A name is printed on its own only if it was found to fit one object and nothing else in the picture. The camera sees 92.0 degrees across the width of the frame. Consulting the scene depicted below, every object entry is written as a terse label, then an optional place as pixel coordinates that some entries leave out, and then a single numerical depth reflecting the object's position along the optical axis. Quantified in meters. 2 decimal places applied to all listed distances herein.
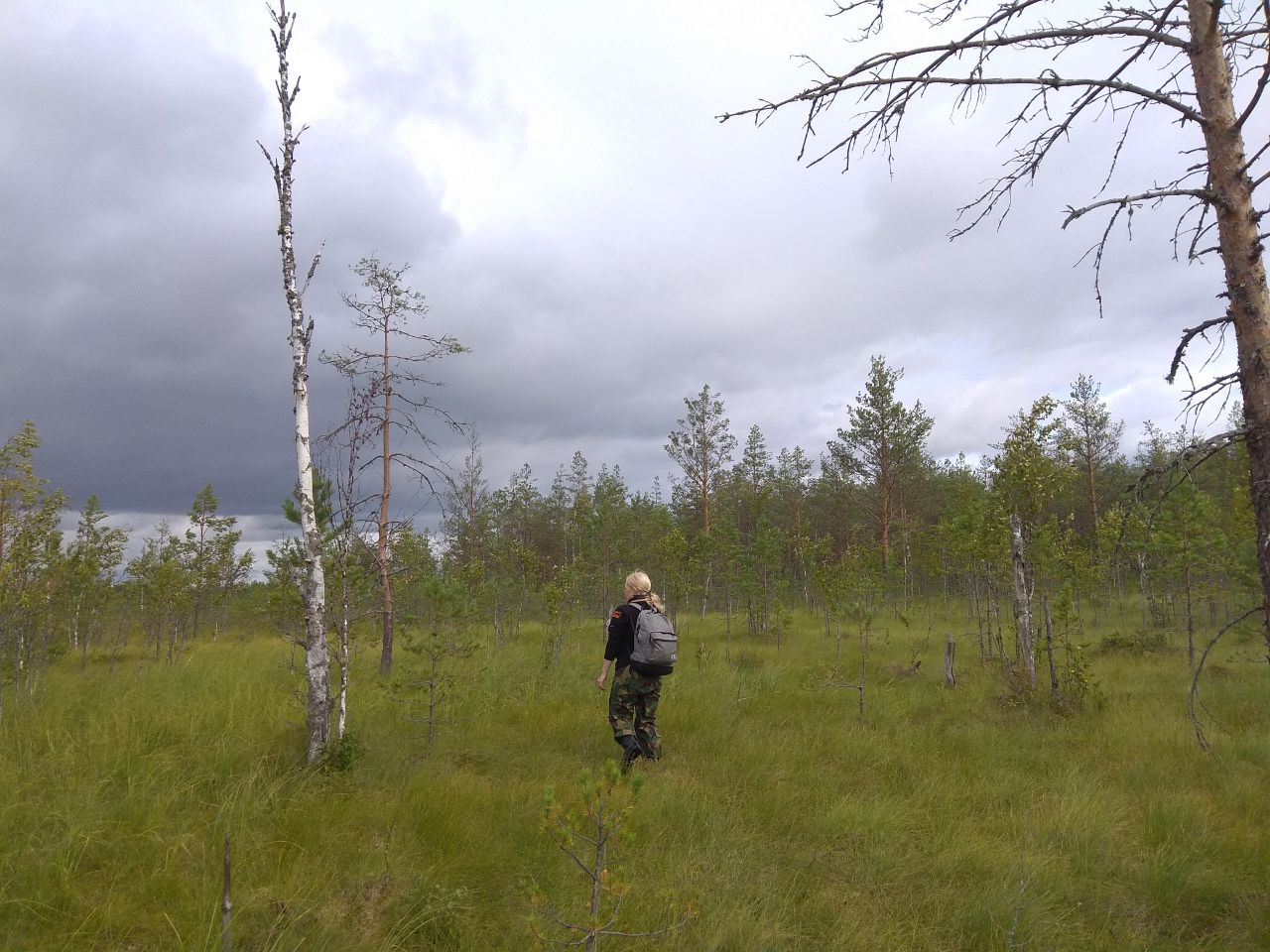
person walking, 5.82
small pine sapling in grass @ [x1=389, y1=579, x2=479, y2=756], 6.07
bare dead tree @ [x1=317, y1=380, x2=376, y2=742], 5.34
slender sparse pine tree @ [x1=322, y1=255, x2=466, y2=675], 11.29
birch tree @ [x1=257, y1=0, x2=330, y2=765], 5.00
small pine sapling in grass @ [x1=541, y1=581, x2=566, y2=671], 12.37
